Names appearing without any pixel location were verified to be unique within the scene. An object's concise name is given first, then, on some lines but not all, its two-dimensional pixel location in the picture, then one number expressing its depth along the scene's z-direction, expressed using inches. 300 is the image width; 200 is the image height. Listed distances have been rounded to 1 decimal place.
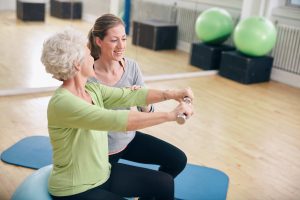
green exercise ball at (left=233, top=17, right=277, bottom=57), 181.8
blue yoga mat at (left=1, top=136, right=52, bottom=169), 99.7
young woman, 72.7
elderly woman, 52.9
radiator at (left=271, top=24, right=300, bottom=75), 191.0
